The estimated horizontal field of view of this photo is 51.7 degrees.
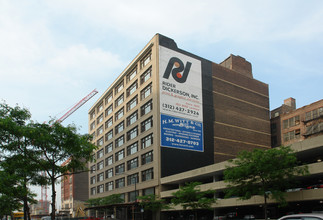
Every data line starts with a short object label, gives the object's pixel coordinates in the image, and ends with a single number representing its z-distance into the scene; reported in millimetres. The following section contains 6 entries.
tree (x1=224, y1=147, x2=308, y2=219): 34188
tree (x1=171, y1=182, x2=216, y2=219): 46219
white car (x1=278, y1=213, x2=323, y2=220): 12697
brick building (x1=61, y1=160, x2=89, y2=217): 135125
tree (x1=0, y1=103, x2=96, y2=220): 26484
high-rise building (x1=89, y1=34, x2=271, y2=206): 64938
